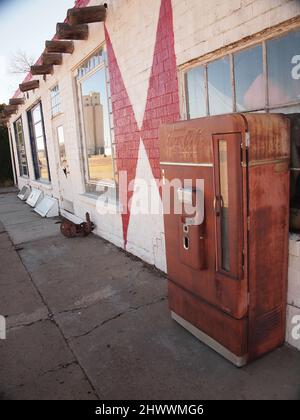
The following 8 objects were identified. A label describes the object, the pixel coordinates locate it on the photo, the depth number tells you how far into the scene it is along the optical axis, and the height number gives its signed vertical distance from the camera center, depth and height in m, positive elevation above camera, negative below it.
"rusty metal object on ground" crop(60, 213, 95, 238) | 6.36 -1.35
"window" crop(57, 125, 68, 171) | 7.91 +0.21
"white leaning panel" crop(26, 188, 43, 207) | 10.46 -1.22
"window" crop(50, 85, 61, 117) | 7.79 +1.32
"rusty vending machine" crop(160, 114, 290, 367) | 2.26 -0.56
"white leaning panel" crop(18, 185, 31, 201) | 12.17 -1.24
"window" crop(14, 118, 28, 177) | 13.87 +0.50
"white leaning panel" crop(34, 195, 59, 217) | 8.78 -1.31
